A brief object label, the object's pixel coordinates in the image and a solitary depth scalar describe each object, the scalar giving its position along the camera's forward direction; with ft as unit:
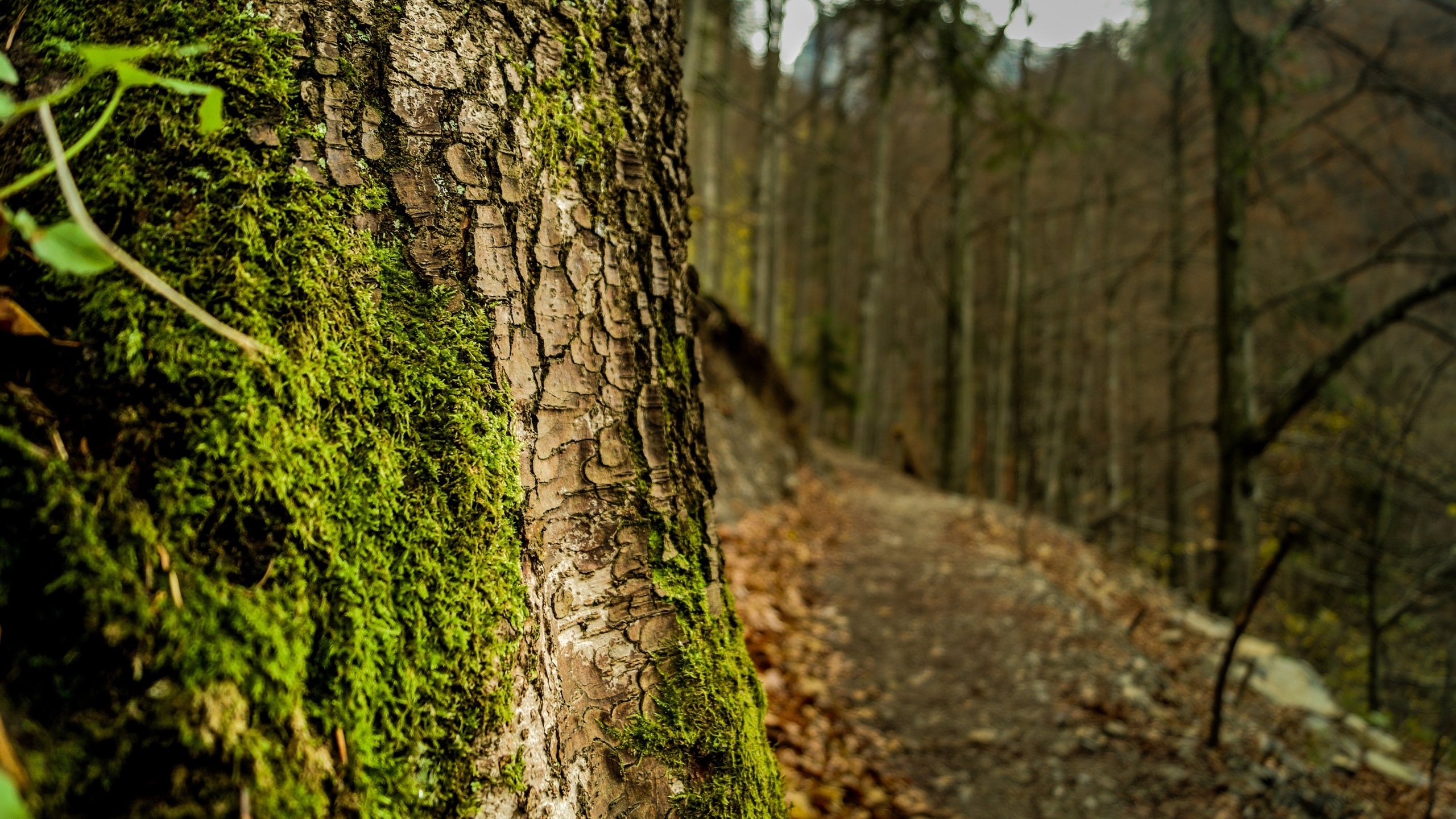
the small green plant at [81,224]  1.83
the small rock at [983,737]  10.30
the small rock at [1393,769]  12.78
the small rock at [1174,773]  9.50
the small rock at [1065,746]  9.97
